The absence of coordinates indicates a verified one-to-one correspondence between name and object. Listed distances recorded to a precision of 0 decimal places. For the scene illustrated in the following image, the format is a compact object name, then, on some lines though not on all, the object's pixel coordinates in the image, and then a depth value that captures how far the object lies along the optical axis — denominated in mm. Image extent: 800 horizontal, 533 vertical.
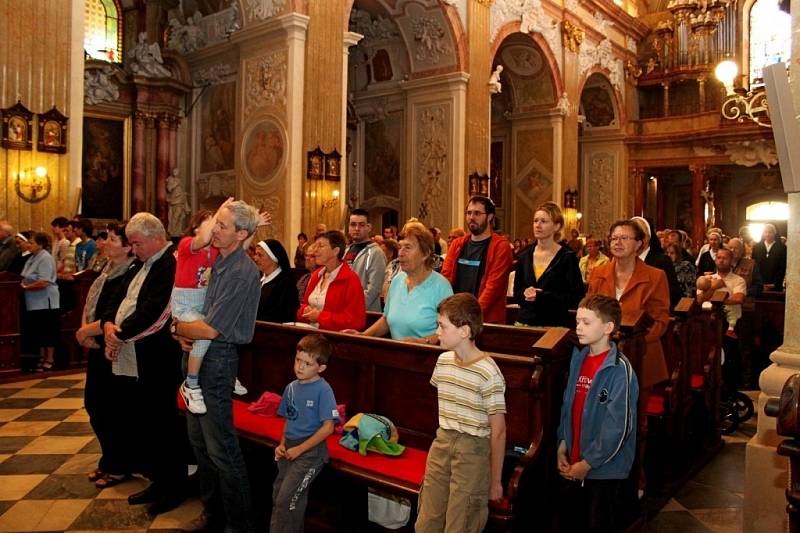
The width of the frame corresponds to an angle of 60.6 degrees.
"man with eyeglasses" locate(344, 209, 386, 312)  5773
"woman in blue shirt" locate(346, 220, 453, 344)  3959
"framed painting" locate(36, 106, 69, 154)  9695
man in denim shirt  3465
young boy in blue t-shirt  3330
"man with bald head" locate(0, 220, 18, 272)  8031
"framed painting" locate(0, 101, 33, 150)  9375
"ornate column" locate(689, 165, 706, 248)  21750
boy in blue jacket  3129
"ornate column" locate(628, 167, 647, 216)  23484
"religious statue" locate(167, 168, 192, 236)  16203
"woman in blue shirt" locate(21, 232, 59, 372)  7805
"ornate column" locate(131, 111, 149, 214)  16078
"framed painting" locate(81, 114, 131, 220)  15375
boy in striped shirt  2863
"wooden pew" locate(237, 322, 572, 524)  3219
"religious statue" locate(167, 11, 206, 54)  15500
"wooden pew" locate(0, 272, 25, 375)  7645
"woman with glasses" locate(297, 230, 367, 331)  4457
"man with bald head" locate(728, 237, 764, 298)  7562
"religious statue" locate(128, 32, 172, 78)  15766
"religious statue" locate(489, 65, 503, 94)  15969
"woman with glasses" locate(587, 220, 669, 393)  4531
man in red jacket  4820
